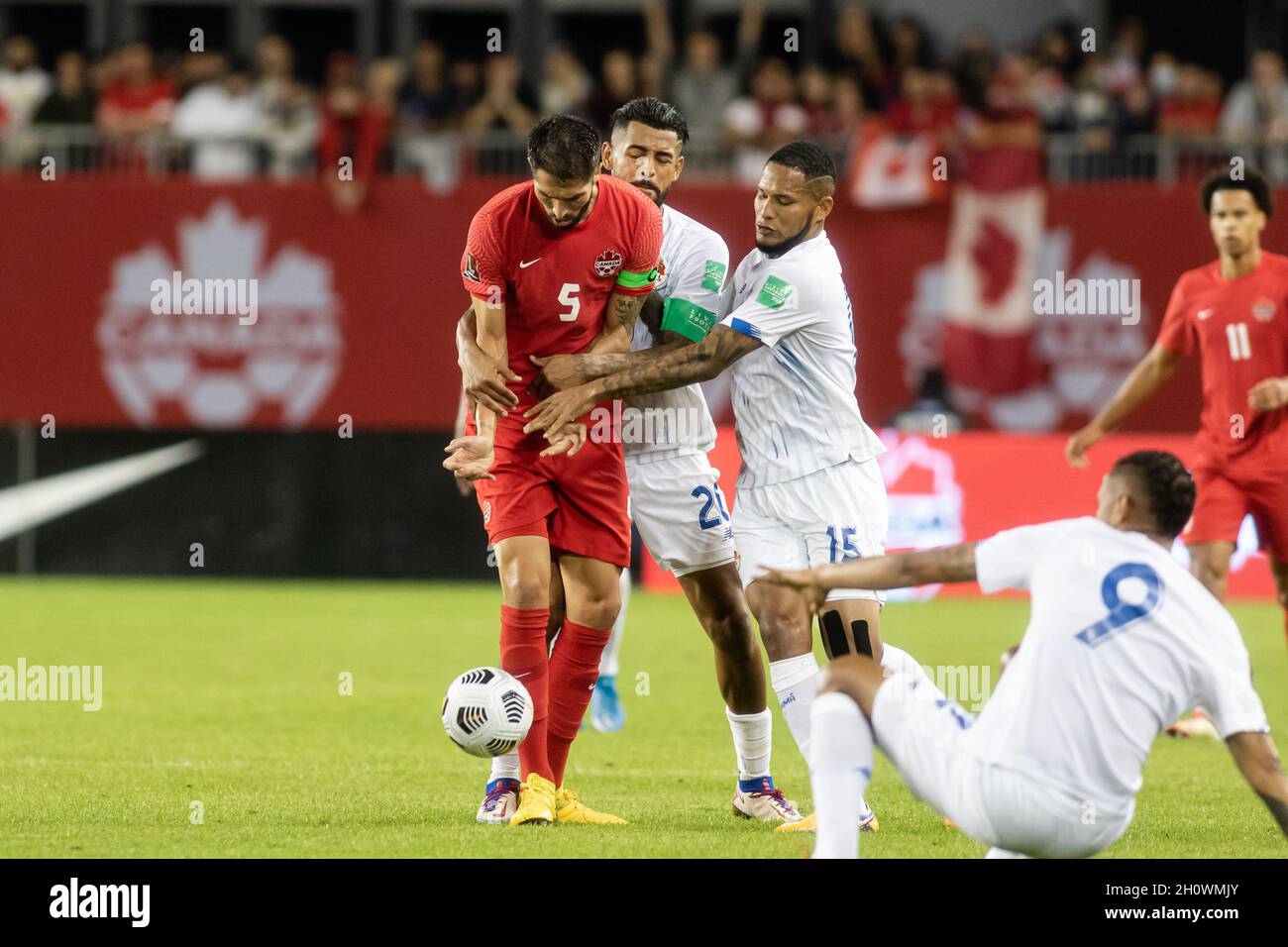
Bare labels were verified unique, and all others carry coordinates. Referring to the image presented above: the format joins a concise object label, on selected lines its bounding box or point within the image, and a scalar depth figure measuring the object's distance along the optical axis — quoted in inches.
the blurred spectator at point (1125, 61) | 731.4
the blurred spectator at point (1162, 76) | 729.6
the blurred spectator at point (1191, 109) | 705.0
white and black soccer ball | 240.8
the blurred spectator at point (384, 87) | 690.2
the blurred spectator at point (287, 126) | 687.1
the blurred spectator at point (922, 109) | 677.3
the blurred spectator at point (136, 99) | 689.0
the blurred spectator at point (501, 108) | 687.1
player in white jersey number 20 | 272.7
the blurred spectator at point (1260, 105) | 686.5
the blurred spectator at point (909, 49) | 725.3
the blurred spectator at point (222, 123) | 680.4
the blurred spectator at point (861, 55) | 711.7
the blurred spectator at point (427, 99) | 703.7
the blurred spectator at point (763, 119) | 684.7
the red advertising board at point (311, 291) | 668.1
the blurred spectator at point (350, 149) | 673.0
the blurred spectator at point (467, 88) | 706.8
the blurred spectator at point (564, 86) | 706.8
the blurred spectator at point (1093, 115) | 692.1
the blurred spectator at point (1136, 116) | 700.0
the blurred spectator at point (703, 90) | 723.4
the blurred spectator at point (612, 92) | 691.4
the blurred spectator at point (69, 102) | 685.9
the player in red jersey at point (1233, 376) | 350.9
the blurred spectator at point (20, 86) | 700.2
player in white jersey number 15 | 258.4
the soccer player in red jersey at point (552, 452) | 257.6
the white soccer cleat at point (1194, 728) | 366.9
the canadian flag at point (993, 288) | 677.9
